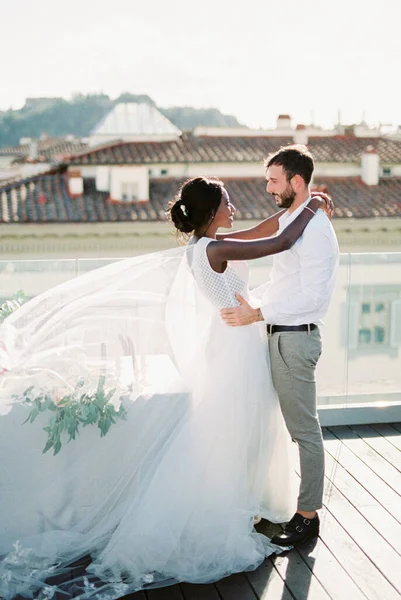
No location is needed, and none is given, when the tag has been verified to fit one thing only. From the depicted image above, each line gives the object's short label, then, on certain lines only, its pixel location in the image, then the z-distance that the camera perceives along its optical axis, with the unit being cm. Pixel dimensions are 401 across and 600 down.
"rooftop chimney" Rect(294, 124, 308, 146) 2444
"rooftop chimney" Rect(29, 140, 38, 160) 3249
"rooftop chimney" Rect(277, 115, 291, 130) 2514
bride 261
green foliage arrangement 271
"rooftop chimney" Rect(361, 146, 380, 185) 2303
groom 263
